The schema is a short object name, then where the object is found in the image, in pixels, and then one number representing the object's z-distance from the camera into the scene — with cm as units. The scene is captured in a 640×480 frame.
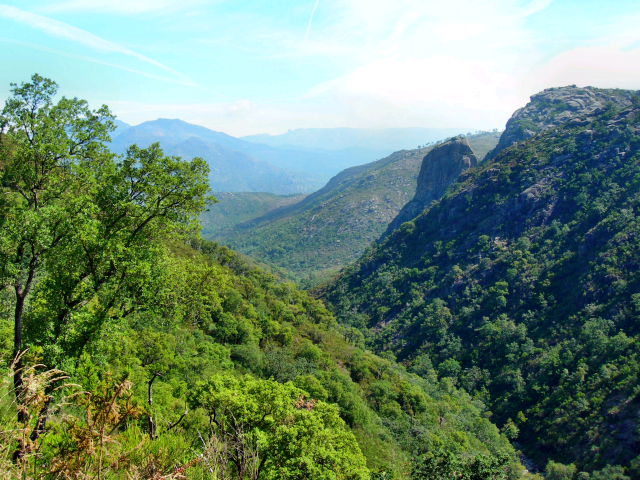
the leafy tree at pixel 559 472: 4341
